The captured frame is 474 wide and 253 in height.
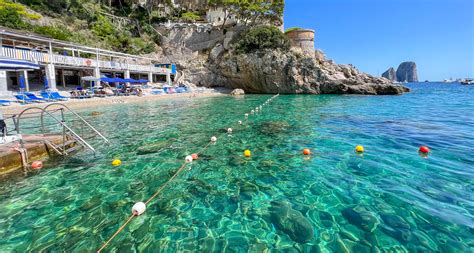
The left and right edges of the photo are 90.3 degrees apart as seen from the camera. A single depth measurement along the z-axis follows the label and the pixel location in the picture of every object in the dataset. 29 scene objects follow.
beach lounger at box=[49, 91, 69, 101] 22.36
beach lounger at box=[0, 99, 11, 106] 18.75
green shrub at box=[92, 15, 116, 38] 43.22
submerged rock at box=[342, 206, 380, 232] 3.92
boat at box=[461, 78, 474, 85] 89.66
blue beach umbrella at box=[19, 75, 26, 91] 25.07
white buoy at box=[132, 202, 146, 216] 4.36
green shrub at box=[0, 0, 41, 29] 31.66
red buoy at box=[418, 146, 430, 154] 7.60
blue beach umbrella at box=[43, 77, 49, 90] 26.84
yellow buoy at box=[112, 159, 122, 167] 7.02
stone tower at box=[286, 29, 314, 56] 43.78
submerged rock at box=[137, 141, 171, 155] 8.26
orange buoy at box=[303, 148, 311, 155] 7.65
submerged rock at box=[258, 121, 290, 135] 11.30
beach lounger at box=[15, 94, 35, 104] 20.38
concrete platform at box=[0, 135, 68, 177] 6.17
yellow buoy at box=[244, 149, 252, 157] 7.67
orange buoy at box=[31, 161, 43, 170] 6.61
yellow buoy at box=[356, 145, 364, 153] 7.88
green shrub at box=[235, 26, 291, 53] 40.00
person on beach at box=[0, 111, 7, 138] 6.94
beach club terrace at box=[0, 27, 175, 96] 24.50
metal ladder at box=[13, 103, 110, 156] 7.53
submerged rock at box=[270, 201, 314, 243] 3.75
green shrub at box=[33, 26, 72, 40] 33.24
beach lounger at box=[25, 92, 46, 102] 20.82
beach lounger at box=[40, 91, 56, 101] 21.86
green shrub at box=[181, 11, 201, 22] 52.35
